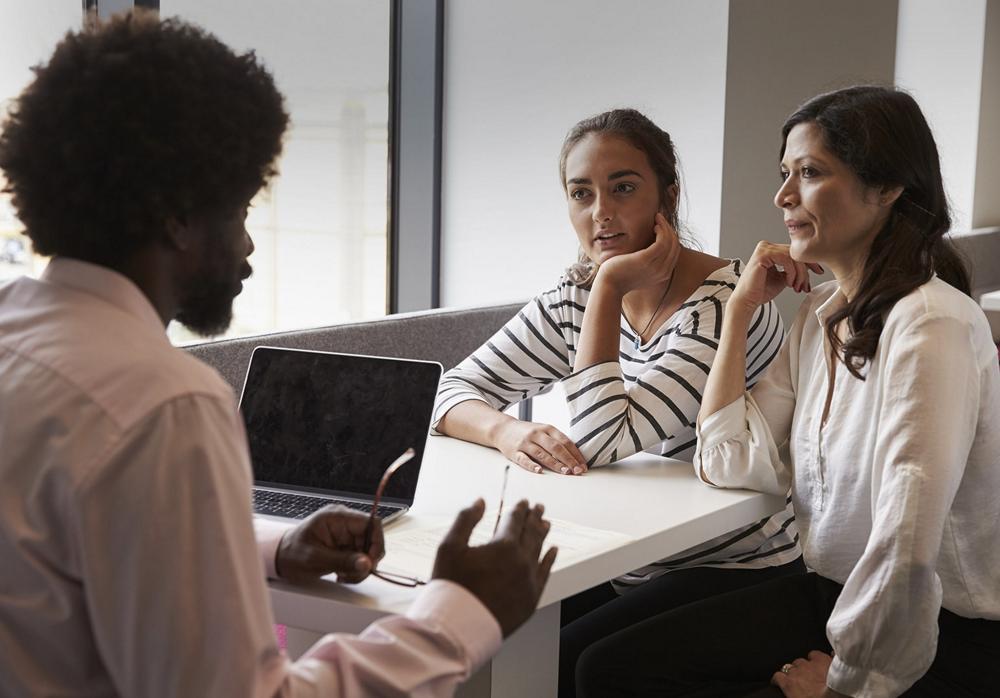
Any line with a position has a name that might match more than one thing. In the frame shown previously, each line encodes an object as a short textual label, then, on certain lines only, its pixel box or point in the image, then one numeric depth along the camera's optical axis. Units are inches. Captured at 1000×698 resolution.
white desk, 41.1
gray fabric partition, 67.6
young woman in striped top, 61.5
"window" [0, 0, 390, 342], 197.8
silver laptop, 53.2
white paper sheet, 44.9
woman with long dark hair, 49.3
